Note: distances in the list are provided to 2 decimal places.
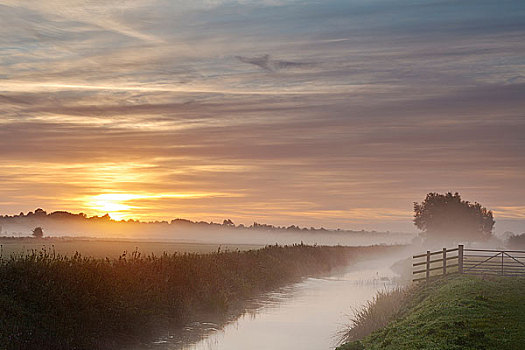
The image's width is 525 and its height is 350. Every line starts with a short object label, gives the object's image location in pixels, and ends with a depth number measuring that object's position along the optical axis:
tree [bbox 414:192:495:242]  119.44
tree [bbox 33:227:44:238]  123.38
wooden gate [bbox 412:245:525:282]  43.02
